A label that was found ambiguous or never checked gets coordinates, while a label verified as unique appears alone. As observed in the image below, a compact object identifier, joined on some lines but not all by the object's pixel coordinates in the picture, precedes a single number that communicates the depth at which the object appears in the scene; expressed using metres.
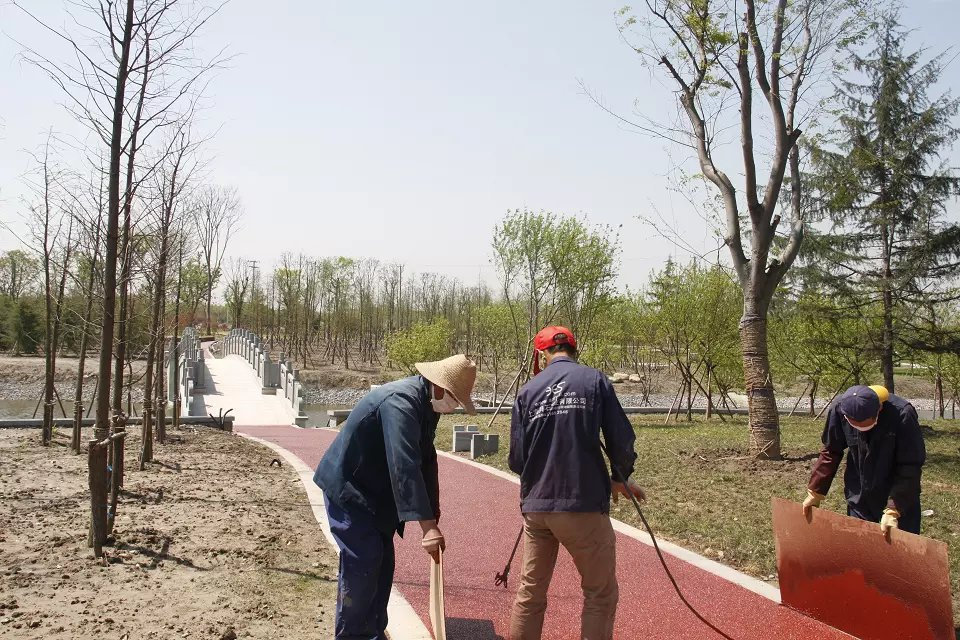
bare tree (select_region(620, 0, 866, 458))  10.54
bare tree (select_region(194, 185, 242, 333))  32.72
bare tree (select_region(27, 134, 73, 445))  10.49
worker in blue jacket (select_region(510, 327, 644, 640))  3.53
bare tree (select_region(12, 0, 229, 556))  5.21
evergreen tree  16.36
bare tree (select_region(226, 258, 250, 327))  50.72
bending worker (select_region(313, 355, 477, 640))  3.46
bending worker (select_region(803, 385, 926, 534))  4.27
